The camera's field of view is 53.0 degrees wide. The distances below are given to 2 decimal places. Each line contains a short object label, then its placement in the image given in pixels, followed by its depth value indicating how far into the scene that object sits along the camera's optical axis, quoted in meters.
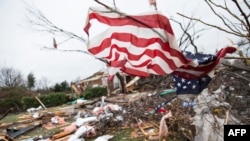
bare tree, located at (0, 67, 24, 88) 44.97
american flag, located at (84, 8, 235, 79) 2.81
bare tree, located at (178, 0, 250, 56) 1.90
